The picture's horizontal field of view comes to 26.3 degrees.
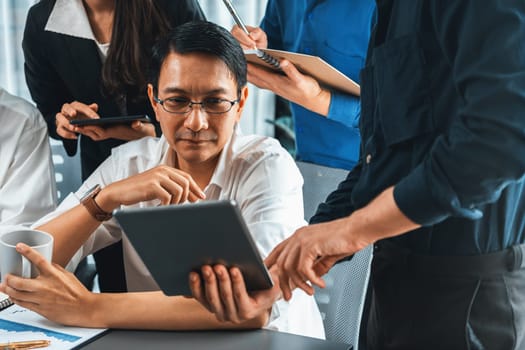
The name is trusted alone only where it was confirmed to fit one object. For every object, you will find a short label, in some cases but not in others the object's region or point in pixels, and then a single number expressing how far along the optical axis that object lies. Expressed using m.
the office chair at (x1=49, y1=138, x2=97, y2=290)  2.20
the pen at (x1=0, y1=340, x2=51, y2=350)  1.40
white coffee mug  1.43
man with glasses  1.48
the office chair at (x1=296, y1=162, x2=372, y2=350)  1.69
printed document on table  1.43
